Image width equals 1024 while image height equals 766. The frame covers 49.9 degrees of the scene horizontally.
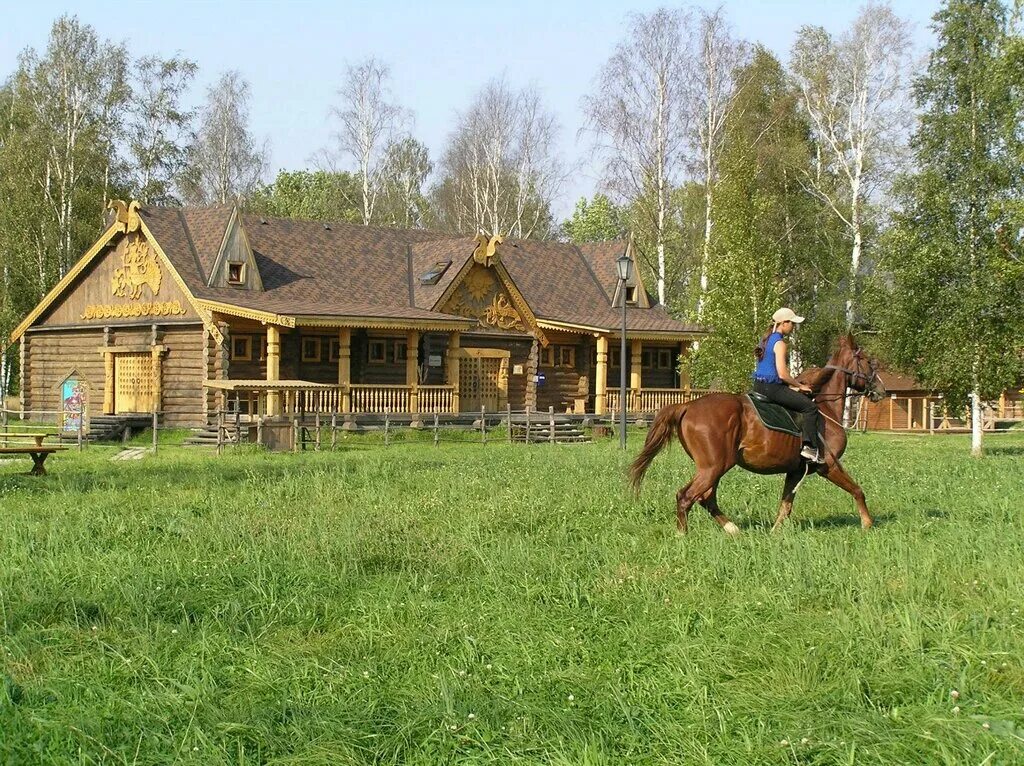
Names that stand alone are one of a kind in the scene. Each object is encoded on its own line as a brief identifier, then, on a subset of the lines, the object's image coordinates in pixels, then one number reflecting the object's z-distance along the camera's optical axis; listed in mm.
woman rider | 11812
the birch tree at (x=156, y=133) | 49094
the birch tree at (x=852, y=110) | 42625
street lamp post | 26453
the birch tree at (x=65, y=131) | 43906
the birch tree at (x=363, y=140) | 52406
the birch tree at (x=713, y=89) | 43250
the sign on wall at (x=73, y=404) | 29048
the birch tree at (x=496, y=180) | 54938
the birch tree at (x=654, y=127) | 43188
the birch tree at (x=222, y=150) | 56281
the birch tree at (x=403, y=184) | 64000
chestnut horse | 11305
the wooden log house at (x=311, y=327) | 31828
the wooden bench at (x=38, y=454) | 18312
